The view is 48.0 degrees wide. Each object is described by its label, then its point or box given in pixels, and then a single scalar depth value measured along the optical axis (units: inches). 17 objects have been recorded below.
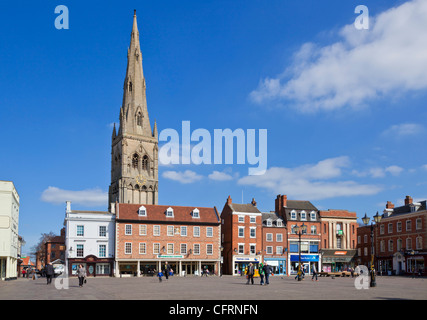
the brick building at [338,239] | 3132.4
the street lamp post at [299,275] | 1819.0
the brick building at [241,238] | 2906.0
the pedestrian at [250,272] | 1455.1
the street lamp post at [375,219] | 1278.3
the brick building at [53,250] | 4645.2
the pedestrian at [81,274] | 1316.4
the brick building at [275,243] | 2987.2
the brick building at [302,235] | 3061.0
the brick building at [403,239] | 2677.2
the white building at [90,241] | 2522.1
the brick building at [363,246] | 3163.9
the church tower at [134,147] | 4229.8
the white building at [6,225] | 2156.7
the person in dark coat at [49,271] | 1483.3
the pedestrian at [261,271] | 1396.3
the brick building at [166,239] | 2613.2
